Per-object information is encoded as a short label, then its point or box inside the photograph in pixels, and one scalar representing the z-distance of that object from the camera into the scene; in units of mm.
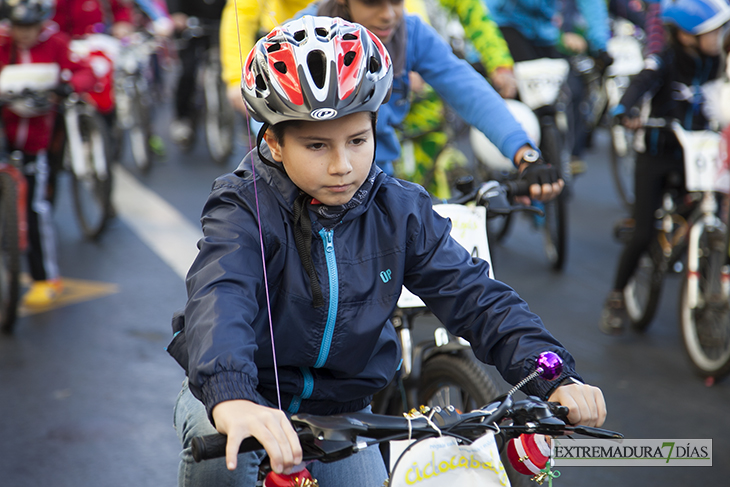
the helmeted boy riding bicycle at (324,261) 1960
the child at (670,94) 4910
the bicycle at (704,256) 4785
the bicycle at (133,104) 10125
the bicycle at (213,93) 10508
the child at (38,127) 5961
